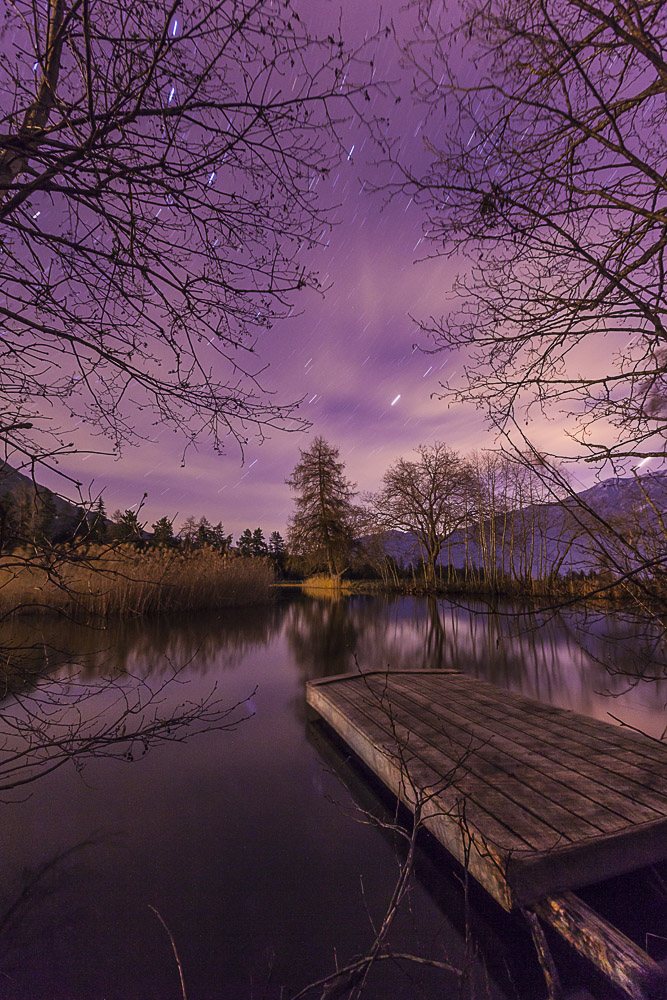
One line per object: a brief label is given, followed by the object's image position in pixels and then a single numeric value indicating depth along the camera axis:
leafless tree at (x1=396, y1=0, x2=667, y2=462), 2.25
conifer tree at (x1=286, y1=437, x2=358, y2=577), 32.41
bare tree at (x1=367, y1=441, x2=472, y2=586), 28.81
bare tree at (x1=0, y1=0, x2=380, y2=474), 1.56
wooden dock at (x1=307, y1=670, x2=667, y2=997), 1.99
